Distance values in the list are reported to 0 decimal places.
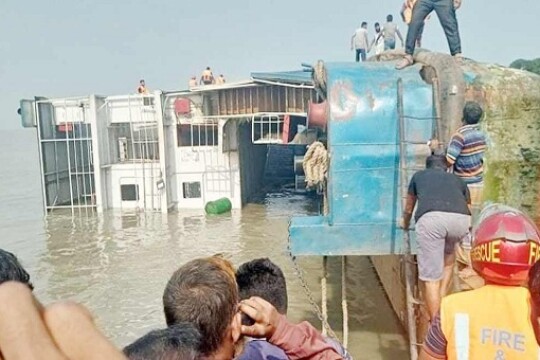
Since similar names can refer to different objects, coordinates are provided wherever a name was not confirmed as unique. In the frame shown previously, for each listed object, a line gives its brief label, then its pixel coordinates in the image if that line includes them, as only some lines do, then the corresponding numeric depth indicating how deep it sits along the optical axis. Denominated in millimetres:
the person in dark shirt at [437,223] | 4465
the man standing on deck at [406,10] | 10258
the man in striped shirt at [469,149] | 4867
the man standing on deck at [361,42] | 15491
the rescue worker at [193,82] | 19481
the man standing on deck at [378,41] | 14889
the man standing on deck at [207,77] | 21980
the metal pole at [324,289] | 5994
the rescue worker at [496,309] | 1998
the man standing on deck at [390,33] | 14258
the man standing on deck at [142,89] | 20103
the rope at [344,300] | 6011
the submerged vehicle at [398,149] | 5438
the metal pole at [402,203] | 4805
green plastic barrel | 18766
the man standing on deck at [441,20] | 6508
